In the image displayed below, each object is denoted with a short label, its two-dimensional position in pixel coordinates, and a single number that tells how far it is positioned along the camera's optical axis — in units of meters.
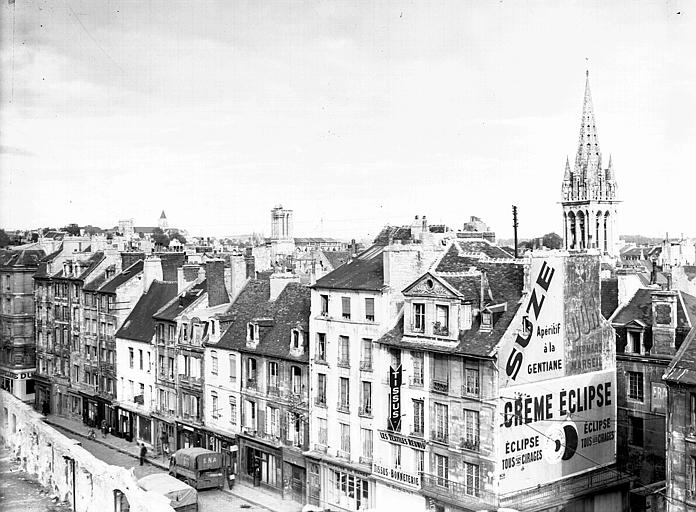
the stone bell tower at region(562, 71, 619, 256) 144.50
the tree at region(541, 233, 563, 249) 183.32
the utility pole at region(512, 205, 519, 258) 49.31
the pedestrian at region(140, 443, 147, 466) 56.38
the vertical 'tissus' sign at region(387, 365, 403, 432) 41.34
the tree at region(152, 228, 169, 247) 177.40
